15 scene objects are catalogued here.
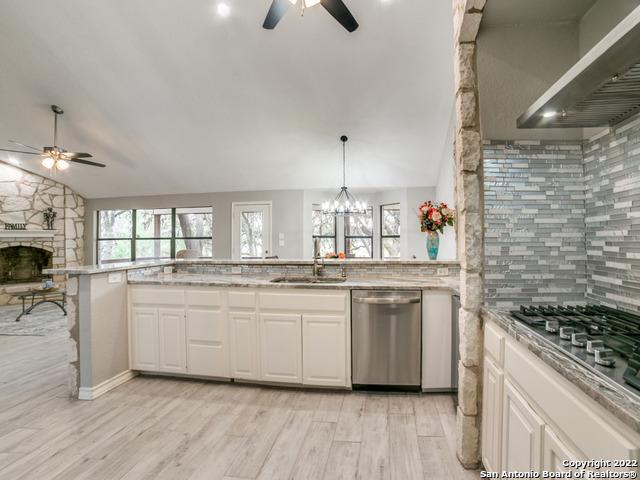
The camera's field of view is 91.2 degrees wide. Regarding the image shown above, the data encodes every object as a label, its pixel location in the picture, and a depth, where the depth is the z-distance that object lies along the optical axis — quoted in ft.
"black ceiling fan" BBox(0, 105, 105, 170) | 14.24
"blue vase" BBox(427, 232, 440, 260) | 10.03
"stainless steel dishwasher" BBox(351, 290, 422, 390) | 7.98
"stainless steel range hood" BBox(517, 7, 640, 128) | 2.73
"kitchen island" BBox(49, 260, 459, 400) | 8.07
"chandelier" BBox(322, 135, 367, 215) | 16.76
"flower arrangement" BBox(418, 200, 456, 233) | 9.71
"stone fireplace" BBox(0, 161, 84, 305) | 21.20
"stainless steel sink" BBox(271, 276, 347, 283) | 9.49
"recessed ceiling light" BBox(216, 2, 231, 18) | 10.48
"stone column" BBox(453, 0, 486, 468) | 5.29
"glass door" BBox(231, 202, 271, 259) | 22.63
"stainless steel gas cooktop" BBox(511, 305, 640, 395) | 2.60
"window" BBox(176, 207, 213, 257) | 24.40
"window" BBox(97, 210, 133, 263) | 25.29
